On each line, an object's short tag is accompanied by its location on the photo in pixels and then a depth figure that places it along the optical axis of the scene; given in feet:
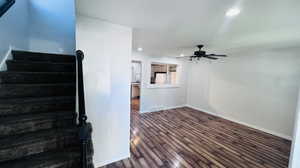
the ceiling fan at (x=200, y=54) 10.27
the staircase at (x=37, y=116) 4.05
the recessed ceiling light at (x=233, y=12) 4.82
